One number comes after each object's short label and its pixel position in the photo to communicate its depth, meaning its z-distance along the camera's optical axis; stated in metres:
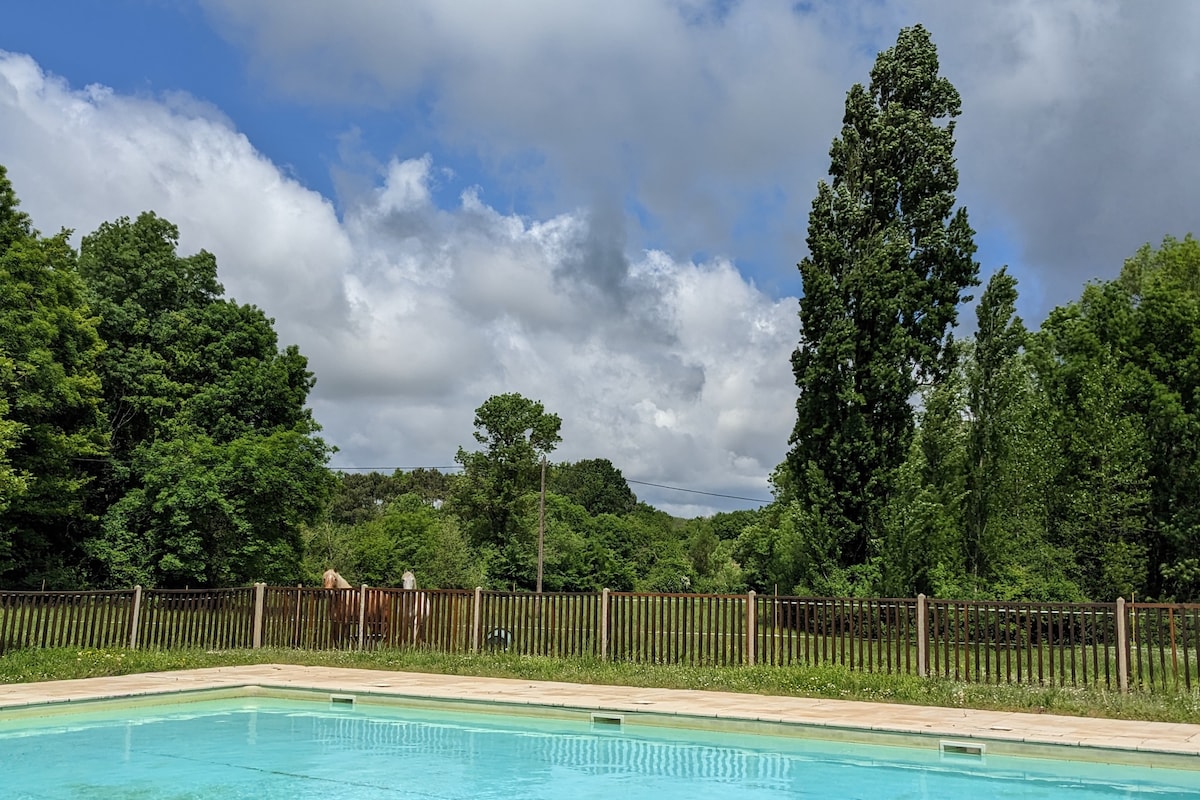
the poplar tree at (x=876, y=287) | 22.72
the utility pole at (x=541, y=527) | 41.06
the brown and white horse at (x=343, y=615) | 15.95
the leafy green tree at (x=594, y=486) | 89.56
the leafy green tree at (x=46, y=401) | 24.55
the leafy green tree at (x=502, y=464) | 46.84
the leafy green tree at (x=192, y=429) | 28.39
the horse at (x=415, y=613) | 15.48
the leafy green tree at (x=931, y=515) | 21.31
